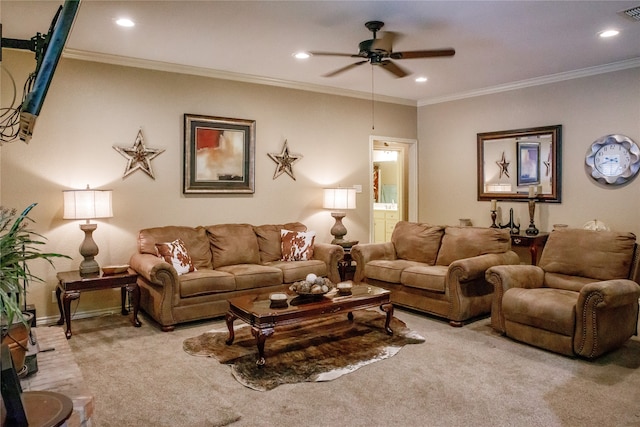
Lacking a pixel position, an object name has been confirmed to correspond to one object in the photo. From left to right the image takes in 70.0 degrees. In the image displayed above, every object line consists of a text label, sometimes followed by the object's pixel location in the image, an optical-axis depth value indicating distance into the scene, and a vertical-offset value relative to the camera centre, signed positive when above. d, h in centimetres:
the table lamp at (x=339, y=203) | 579 -3
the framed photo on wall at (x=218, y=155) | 513 +54
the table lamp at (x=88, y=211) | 414 -8
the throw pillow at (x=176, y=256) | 440 -53
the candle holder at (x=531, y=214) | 555 -18
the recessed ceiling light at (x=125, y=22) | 365 +145
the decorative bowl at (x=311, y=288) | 362 -70
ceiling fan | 360 +120
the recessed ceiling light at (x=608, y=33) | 396 +146
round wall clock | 491 +44
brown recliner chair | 332 -76
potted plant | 124 -20
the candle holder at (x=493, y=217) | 601 -23
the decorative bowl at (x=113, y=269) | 424 -63
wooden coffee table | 327 -83
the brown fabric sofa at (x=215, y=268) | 416 -69
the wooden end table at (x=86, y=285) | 399 -76
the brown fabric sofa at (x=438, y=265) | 429 -69
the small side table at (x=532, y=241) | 537 -50
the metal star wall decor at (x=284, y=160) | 577 +52
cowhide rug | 316 -118
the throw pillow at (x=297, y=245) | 524 -51
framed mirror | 559 +46
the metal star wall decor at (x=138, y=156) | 476 +49
